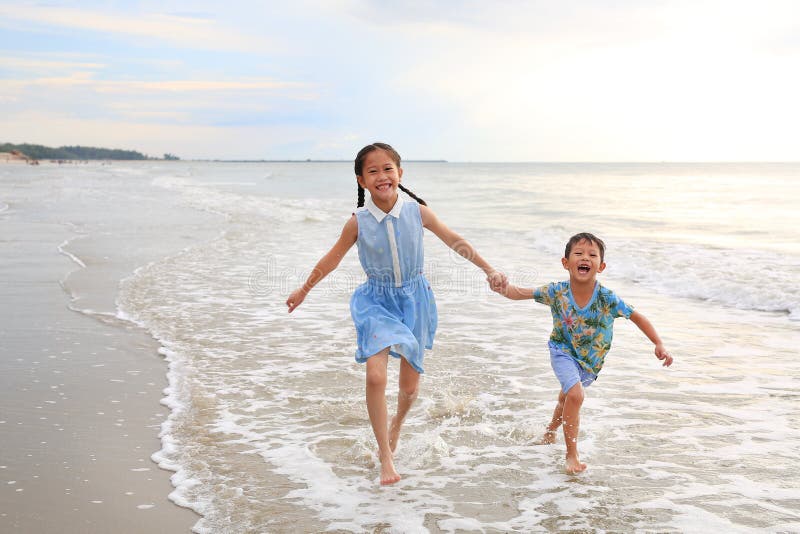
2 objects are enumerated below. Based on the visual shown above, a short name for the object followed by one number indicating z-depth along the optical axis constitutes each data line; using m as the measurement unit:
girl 3.80
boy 3.91
